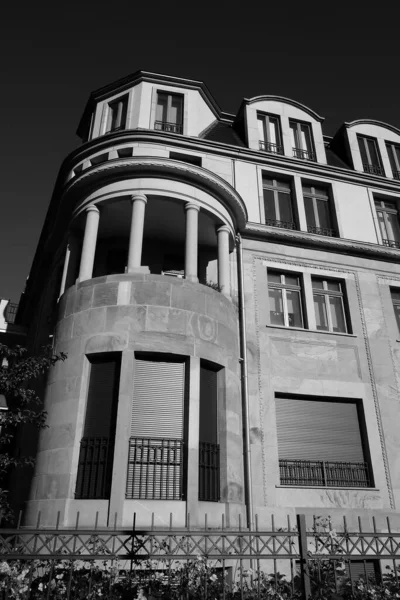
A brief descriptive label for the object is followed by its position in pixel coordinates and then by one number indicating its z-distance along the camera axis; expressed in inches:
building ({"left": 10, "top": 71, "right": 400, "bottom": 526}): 493.7
